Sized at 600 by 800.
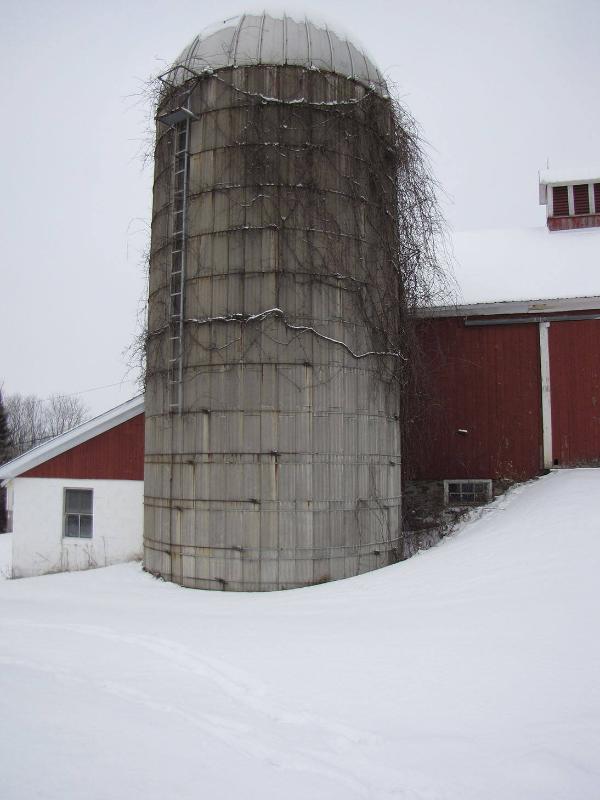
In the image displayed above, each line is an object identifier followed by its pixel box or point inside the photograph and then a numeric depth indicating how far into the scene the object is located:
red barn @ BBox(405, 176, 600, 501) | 12.86
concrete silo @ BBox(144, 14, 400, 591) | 9.19
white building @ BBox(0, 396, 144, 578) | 12.47
